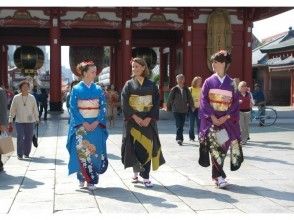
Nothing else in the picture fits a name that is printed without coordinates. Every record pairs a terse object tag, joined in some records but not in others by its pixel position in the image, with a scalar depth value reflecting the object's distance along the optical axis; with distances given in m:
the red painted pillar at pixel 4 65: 23.83
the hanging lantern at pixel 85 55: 29.86
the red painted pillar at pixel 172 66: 23.18
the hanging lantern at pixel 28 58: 24.41
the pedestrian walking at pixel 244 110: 10.60
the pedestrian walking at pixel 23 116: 8.77
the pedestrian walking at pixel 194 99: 11.02
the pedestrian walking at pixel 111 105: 15.35
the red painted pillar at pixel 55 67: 19.64
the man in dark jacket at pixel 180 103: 10.70
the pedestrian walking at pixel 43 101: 18.28
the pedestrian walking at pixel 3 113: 7.19
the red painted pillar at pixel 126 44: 19.84
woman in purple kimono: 6.06
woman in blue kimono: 5.95
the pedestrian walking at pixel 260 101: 15.87
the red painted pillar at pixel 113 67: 24.95
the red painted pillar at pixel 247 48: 20.69
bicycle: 15.91
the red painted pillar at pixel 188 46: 20.19
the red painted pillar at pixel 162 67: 25.81
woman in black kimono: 6.18
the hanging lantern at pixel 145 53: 24.64
